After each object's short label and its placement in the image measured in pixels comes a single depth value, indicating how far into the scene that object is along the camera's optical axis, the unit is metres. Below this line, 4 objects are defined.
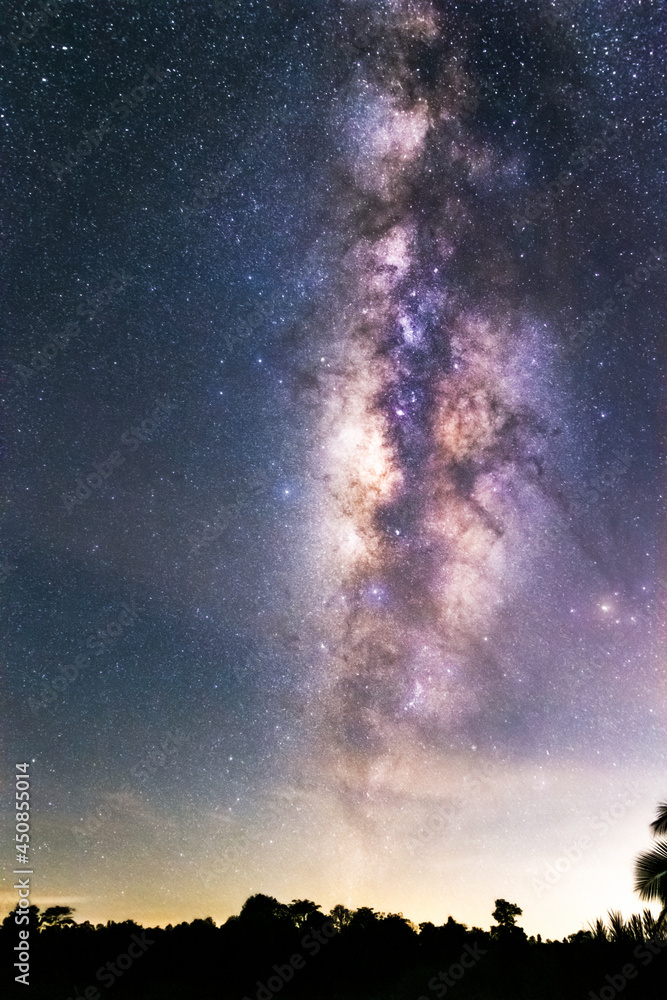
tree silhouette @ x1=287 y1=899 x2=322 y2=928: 32.25
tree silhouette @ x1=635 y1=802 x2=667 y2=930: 12.85
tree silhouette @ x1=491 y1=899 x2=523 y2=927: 36.72
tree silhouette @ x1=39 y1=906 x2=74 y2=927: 29.95
